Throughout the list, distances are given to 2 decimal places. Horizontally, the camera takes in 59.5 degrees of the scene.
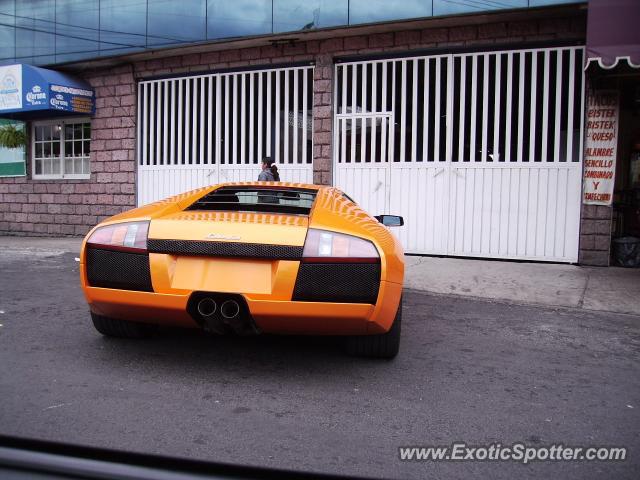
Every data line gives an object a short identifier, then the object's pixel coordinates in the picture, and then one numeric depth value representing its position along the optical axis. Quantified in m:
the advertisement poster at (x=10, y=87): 11.11
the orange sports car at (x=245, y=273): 3.06
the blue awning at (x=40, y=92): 11.03
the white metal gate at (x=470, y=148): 8.25
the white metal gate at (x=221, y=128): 10.10
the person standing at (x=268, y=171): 8.63
